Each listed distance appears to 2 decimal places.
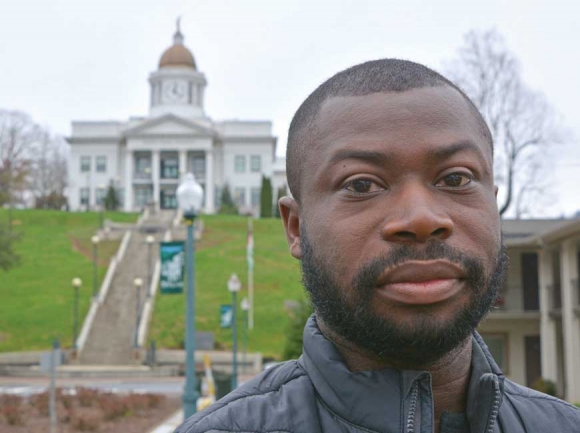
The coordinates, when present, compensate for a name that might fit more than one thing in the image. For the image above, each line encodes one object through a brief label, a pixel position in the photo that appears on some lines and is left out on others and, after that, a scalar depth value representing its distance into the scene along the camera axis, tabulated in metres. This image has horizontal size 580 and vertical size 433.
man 1.52
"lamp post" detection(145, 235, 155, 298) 45.51
